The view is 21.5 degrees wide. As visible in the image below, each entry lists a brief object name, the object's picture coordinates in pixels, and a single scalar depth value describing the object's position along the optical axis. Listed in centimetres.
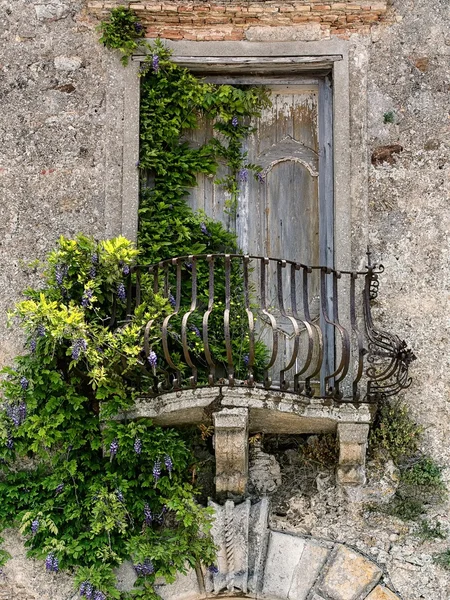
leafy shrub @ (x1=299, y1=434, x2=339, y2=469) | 718
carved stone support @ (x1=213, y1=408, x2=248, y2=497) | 678
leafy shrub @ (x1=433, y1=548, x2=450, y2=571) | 686
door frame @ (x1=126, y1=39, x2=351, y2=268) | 761
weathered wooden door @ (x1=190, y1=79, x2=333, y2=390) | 775
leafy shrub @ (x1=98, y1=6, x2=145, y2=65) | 773
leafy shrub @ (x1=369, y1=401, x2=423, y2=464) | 715
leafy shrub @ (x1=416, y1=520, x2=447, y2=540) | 695
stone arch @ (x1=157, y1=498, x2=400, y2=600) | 679
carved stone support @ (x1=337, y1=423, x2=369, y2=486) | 695
